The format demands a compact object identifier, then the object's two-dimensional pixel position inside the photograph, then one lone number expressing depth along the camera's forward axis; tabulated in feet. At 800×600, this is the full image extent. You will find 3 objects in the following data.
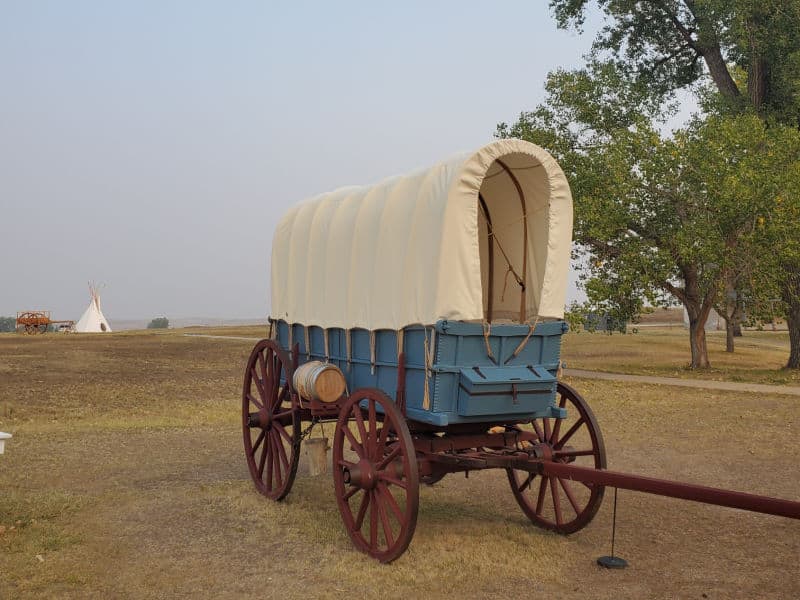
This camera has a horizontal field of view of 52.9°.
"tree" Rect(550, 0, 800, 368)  85.87
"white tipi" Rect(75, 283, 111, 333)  208.85
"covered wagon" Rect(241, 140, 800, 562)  21.30
